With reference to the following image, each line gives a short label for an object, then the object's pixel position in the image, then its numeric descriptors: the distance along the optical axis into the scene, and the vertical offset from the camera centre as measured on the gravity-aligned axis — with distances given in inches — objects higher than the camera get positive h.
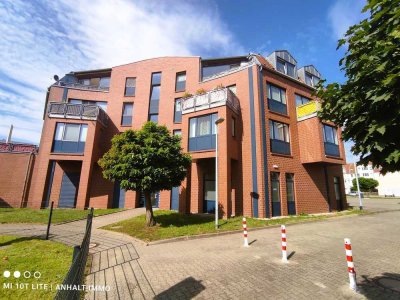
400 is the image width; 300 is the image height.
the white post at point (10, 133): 1283.5 +333.2
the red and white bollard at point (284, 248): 276.7 -66.6
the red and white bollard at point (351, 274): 200.5 -71.3
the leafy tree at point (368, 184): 2331.4 +140.0
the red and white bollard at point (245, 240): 346.2 -72.5
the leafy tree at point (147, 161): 458.0 +68.2
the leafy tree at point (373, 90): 124.1 +69.3
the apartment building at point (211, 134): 674.2 +203.8
